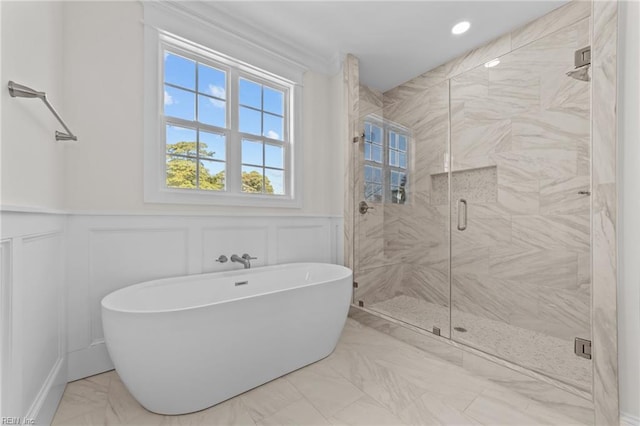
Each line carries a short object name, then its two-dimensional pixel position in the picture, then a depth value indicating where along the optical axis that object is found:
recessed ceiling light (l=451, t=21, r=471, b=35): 2.28
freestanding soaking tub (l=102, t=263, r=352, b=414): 1.19
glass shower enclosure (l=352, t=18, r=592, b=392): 1.82
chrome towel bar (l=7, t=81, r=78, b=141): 0.92
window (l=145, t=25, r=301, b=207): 2.01
